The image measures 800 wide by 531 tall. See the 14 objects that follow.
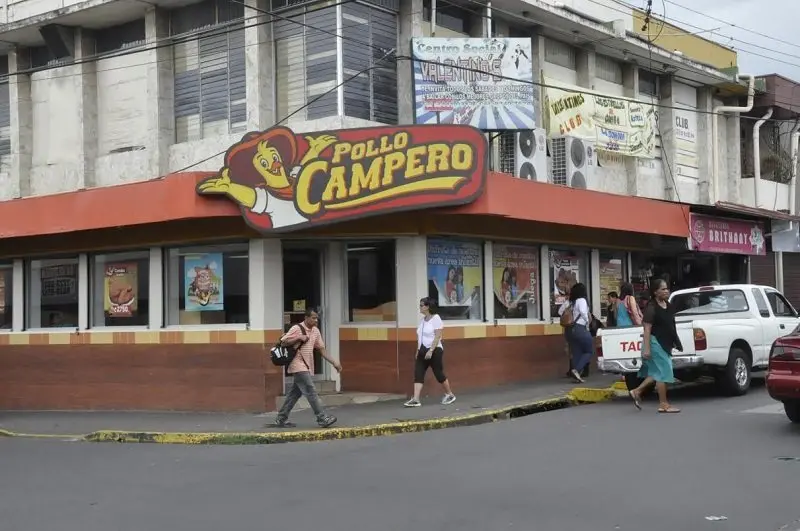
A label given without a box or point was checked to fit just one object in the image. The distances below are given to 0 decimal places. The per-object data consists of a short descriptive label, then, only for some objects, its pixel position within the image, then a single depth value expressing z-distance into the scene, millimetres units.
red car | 9719
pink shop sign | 19609
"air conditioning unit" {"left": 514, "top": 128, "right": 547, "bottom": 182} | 16938
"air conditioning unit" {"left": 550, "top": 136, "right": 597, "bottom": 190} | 17781
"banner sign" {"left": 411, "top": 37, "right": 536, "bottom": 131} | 15312
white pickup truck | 12898
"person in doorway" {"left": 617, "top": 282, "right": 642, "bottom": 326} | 15169
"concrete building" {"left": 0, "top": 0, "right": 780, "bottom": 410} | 14211
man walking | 11898
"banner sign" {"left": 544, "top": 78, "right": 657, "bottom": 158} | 18141
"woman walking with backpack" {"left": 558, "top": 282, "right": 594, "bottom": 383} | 15664
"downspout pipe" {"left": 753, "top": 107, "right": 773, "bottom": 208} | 23016
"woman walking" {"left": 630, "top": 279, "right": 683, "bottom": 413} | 11875
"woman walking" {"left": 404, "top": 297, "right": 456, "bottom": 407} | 13117
